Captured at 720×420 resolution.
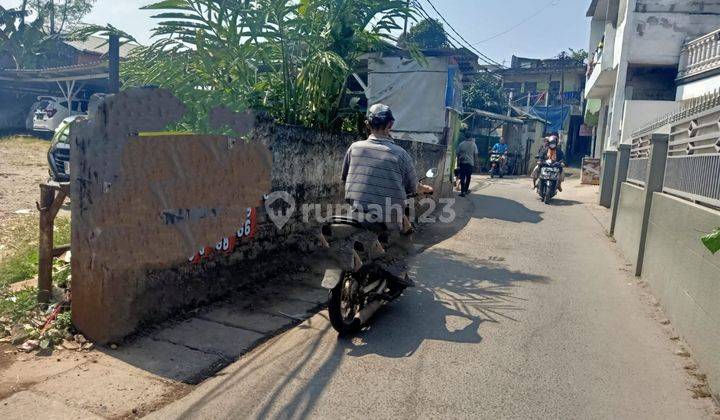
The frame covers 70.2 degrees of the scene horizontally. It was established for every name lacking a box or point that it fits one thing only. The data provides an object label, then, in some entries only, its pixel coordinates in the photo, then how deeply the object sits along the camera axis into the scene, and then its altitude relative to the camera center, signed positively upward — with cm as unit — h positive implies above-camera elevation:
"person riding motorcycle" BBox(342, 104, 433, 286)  423 -21
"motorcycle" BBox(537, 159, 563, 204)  1272 -36
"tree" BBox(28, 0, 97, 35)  3253 +774
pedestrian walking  1352 -11
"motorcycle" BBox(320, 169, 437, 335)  389 -94
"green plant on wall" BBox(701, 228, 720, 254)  282 -37
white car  2244 +66
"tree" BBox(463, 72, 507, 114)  2661 +325
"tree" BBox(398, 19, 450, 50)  2805 +662
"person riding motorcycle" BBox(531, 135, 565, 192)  1304 +24
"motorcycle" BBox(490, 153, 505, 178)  2091 -21
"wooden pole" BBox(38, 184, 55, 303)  389 -86
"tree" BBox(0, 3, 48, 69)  2988 +507
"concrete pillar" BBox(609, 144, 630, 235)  875 -12
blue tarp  3200 +307
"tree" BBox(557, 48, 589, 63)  3605 +780
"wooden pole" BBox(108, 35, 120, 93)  533 +76
